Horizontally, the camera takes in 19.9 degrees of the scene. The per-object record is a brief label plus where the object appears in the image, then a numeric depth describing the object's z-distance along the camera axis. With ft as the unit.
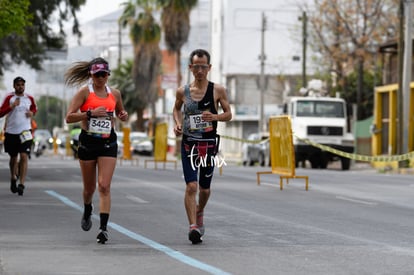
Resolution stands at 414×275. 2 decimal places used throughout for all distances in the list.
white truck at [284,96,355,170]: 143.74
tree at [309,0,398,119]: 198.70
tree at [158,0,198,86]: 225.56
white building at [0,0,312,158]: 279.69
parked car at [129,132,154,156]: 243.21
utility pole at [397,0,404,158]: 138.92
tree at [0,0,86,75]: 79.01
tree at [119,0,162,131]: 249.14
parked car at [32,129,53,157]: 206.31
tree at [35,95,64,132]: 583.99
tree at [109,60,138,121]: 305.94
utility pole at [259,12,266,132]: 211.98
